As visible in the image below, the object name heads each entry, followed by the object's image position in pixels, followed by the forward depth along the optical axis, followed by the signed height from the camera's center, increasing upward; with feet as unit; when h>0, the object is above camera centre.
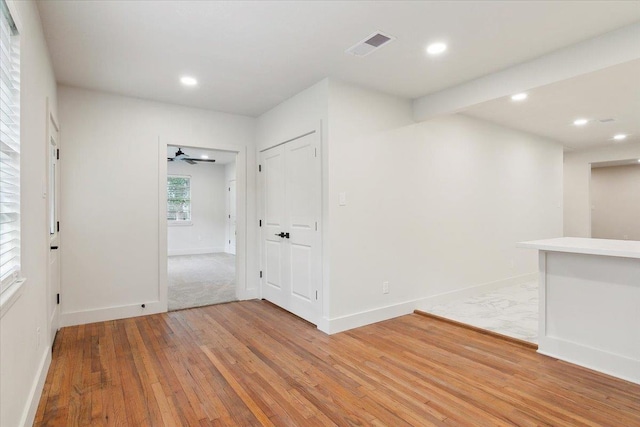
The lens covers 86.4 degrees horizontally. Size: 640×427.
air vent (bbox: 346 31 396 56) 8.69 +4.50
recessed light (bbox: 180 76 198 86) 11.25 +4.47
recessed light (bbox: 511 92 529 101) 12.88 +4.40
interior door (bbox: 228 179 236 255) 31.32 -0.27
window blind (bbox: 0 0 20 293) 5.18 +1.04
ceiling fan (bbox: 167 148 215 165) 25.80 +4.33
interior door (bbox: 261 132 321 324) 12.05 -0.53
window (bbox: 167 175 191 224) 30.66 +1.32
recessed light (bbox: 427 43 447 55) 9.18 +4.51
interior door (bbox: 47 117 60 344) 10.43 -0.47
